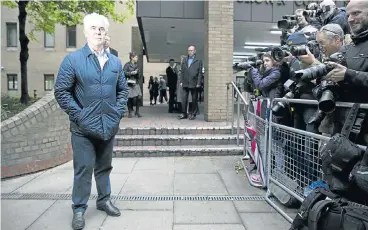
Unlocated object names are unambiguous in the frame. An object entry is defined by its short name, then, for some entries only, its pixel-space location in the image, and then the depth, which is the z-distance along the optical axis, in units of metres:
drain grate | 4.08
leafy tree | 8.80
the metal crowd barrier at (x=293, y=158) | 3.01
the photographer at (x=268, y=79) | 4.36
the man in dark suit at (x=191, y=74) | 8.30
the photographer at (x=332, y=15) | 3.83
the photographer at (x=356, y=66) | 2.30
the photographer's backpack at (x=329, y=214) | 1.89
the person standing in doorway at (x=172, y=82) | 11.51
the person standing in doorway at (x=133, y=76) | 8.52
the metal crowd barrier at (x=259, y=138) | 4.21
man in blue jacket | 3.17
